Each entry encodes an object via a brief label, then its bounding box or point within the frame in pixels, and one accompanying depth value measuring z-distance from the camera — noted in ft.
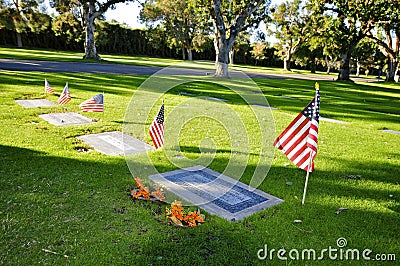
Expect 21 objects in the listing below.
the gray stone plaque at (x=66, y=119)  20.82
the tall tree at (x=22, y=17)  114.52
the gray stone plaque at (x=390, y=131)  26.17
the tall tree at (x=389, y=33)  73.41
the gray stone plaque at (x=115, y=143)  16.17
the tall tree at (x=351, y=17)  75.56
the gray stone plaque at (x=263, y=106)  32.76
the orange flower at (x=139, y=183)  11.56
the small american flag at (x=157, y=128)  14.70
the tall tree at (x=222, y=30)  60.39
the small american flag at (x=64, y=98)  25.61
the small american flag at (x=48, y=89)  29.96
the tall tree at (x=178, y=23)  143.64
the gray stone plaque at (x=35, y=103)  24.99
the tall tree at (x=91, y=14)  83.66
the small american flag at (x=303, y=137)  11.39
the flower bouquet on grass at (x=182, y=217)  9.82
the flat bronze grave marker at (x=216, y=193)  11.03
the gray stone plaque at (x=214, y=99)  34.67
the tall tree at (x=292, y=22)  121.08
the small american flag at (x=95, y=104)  23.31
